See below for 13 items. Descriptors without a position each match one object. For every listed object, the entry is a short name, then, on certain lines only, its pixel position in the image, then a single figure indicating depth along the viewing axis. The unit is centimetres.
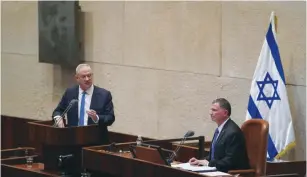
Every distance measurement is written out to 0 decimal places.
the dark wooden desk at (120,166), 1388
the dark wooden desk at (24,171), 1701
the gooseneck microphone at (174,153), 1423
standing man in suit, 1652
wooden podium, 1656
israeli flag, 1577
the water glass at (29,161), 1834
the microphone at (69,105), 1623
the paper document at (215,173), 1303
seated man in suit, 1372
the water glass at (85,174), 1602
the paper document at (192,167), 1347
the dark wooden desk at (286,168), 1530
